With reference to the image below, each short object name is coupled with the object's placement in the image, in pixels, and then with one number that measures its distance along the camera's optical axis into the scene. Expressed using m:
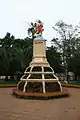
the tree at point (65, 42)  15.53
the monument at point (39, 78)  7.15
